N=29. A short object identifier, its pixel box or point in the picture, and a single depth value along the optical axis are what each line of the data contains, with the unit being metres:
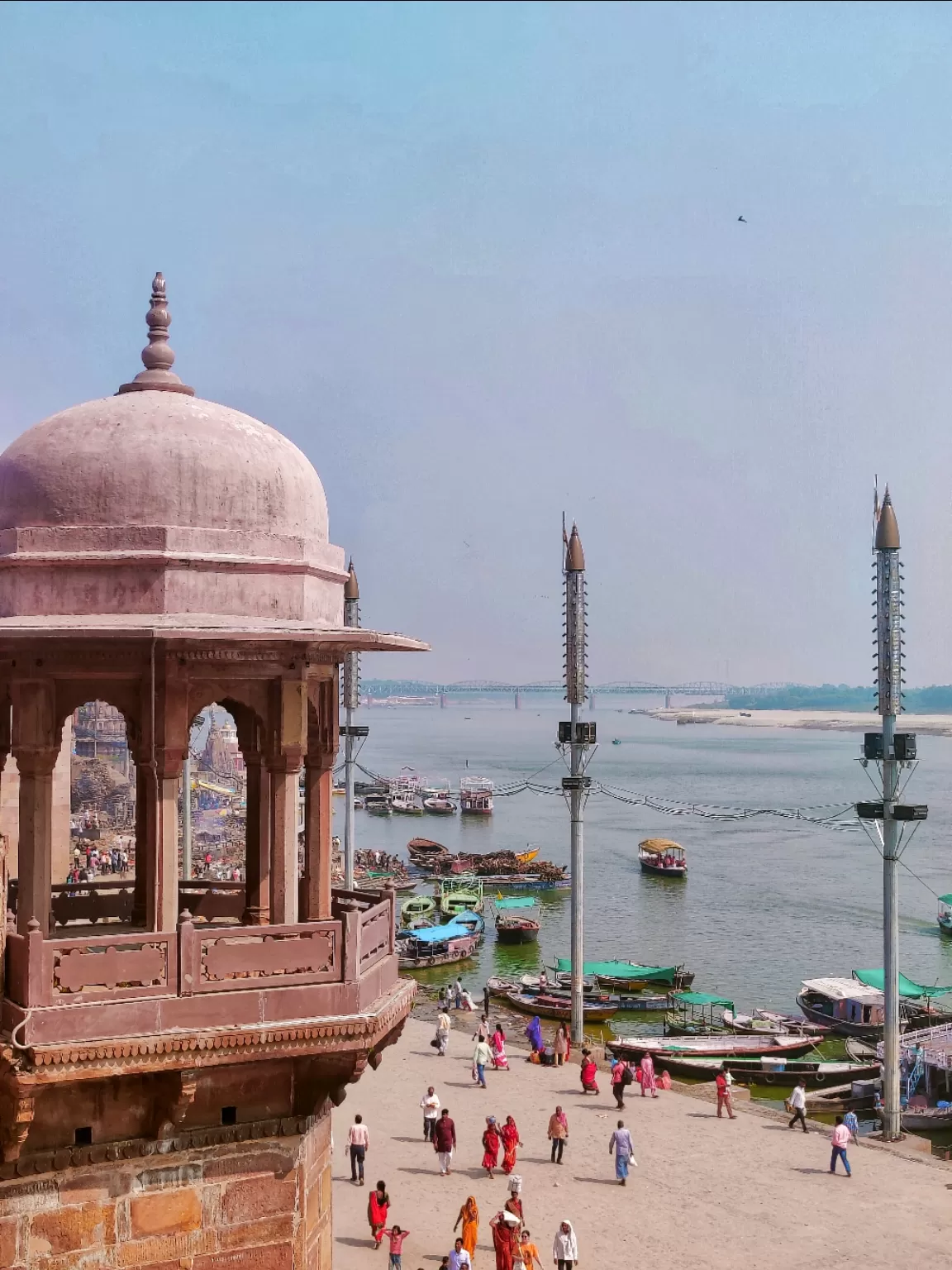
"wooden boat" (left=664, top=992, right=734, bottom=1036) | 35.84
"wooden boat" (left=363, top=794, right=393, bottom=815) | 108.31
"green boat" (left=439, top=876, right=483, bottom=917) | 57.09
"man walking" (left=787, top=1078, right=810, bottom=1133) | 23.80
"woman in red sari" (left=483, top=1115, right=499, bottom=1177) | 20.14
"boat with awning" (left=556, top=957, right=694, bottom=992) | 42.31
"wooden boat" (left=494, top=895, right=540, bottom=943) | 51.72
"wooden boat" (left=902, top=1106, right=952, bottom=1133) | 27.50
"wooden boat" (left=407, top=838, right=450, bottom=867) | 72.62
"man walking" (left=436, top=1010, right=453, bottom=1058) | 28.86
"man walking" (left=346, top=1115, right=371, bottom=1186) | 19.23
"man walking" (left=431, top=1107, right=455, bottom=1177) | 19.78
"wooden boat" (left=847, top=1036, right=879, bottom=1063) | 33.56
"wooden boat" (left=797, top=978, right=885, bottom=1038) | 37.44
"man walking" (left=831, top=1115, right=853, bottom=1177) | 21.42
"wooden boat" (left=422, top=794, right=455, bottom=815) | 105.75
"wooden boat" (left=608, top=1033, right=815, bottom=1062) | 32.88
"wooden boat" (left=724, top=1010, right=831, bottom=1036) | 36.31
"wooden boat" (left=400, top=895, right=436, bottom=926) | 54.97
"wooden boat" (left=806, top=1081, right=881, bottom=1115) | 28.91
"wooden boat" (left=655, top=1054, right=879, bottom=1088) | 31.47
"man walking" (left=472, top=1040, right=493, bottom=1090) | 26.02
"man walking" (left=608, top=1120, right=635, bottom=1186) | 20.34
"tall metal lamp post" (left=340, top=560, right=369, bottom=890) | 35.69
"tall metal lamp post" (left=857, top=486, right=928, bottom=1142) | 24.22
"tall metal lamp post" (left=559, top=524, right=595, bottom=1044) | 30.45
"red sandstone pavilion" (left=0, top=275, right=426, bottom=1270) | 7.32
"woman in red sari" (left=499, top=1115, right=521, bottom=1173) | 20.31
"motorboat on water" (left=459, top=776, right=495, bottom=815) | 103.25
